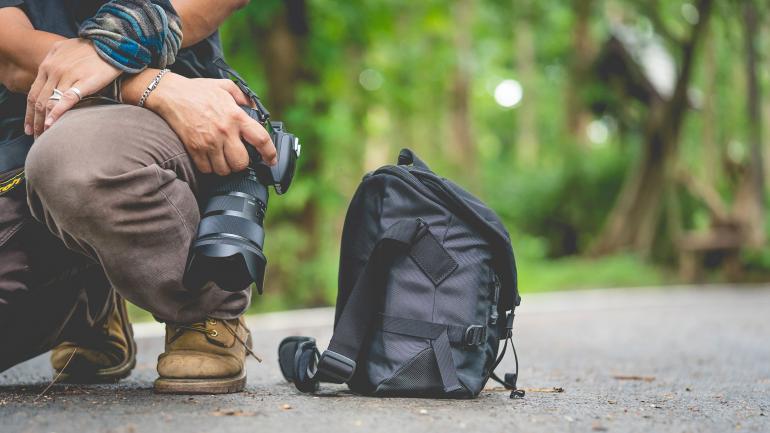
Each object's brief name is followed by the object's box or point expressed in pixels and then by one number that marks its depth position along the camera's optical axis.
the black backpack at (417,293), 2.43
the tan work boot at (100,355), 2.77
